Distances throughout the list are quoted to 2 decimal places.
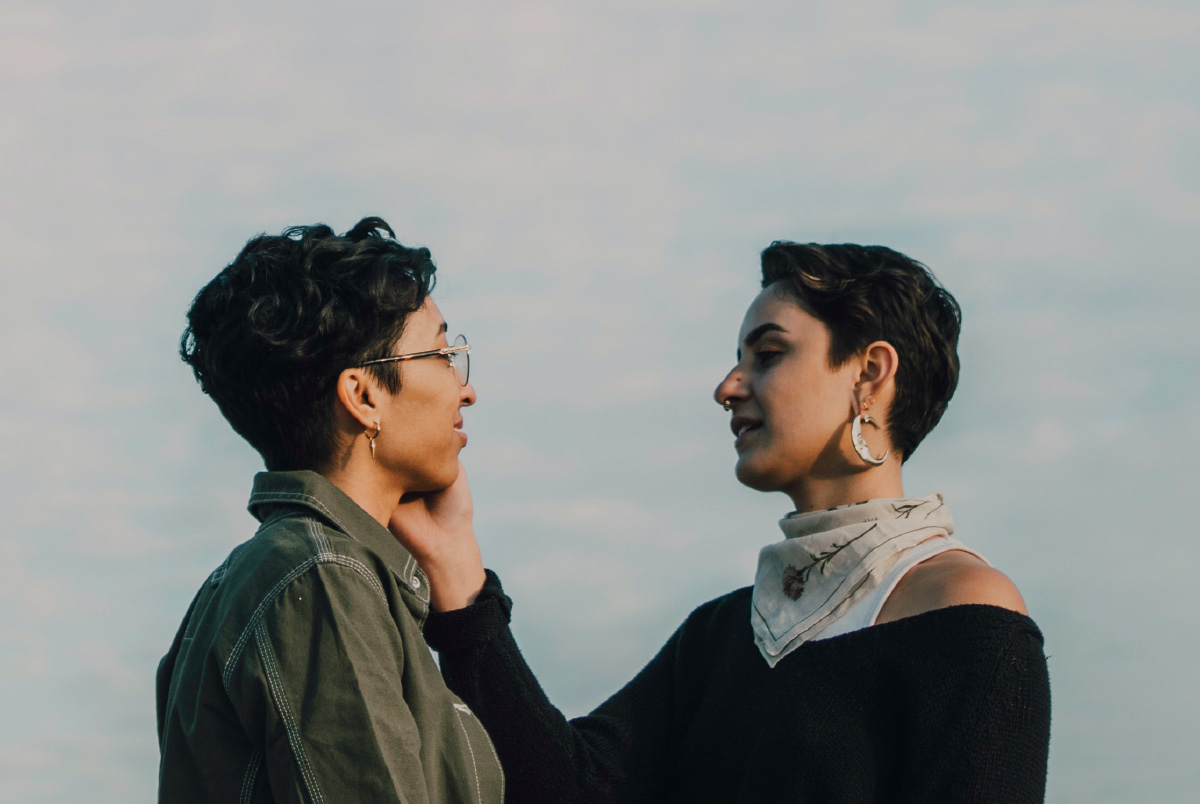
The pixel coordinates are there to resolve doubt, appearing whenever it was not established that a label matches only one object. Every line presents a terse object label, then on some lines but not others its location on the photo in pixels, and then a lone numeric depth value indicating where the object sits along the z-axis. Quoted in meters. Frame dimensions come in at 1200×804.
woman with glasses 2.97
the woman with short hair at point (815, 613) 3.65
